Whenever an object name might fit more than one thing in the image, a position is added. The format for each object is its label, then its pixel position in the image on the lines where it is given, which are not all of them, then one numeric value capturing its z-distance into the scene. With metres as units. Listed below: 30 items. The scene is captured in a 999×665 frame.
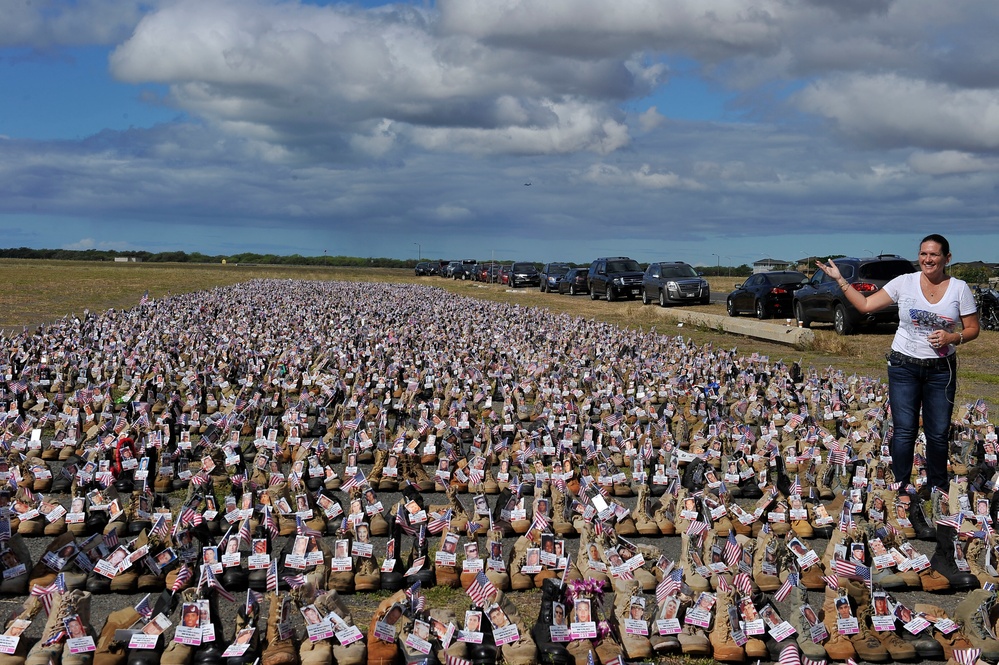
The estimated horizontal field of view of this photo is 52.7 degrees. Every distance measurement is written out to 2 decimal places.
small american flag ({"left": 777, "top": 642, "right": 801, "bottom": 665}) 4.54
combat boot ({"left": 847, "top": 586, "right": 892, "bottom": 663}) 4.79
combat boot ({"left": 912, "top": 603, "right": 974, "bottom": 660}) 4.79
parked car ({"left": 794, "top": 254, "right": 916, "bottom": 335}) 21.56
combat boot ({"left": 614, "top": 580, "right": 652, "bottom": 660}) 4.76
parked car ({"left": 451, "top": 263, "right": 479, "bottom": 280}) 73.69
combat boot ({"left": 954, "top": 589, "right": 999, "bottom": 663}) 4.71
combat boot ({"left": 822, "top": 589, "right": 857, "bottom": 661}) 4.79
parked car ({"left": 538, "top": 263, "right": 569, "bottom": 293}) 50.73
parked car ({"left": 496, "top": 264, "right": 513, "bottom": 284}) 63.39
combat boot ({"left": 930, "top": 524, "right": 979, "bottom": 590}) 5.78
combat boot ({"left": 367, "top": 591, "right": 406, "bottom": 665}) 4.61
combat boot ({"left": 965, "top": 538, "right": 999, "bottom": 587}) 5.82
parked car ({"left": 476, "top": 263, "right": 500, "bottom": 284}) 66.56
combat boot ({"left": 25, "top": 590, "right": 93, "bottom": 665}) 4.50
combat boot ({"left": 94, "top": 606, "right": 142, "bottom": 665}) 4.55
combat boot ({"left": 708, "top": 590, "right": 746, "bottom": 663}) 4.80
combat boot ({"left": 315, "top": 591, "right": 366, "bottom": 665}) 4.59
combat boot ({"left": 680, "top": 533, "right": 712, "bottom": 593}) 5.37
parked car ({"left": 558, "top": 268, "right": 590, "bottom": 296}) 46.41
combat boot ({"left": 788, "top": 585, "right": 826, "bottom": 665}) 4.70
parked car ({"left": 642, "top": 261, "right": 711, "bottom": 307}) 33.91
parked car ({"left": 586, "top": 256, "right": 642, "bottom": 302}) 38.75
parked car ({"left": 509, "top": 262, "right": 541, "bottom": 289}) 57.47
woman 6.97
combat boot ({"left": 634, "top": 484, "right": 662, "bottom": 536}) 6.75
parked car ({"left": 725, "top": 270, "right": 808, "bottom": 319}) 27.48
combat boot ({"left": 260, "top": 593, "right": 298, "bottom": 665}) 4.55
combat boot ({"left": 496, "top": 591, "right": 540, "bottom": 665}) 4.66
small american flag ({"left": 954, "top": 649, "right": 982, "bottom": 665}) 4.45
